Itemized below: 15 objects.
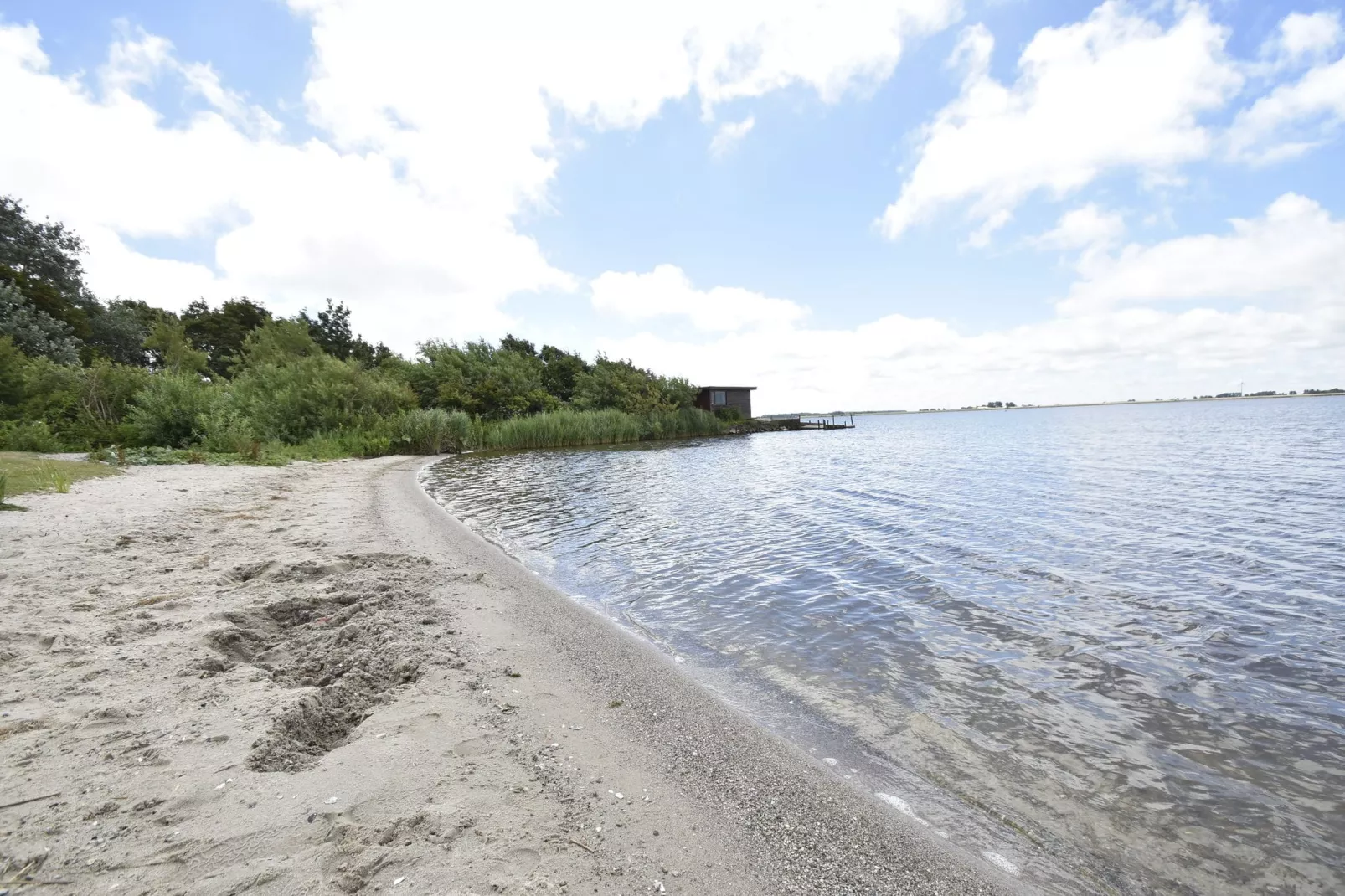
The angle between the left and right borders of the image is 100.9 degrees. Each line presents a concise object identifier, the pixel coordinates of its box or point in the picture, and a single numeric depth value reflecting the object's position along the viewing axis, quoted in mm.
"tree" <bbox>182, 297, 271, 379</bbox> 54625
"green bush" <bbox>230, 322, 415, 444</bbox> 28406
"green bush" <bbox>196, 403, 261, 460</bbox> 20734
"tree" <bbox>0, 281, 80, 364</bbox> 24047
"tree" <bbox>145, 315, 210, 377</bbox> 40312
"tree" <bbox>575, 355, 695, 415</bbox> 50094
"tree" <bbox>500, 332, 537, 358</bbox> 55844
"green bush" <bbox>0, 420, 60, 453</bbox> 16828
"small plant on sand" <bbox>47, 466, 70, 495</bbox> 10359
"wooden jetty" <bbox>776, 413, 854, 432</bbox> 72562
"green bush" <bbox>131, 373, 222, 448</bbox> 20719
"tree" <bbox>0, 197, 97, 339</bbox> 31828
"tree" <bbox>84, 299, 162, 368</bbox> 37531
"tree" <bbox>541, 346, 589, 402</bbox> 52781
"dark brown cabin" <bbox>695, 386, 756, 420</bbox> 61219
